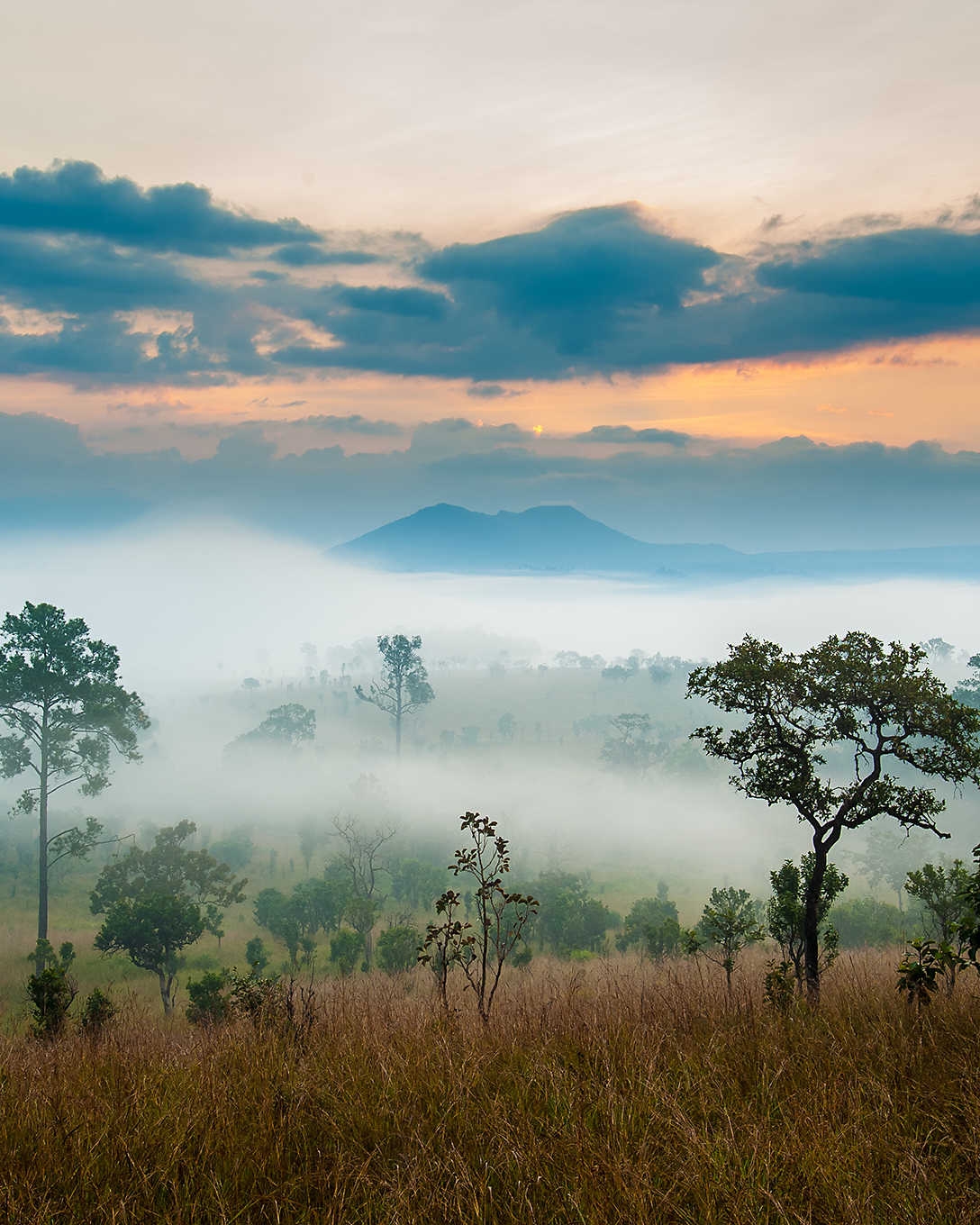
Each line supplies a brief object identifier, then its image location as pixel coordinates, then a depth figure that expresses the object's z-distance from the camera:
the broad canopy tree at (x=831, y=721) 17.30
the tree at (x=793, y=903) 18.58
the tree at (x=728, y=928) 19.44
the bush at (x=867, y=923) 55.97
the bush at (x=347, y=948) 50.06
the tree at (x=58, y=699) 48.00
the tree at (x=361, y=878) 57.09
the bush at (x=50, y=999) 14.40
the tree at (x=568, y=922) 58.19
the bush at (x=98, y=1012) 14.94
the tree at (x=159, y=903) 41.06
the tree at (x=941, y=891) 24.78
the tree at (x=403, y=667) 127.00
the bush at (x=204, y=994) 28.69
